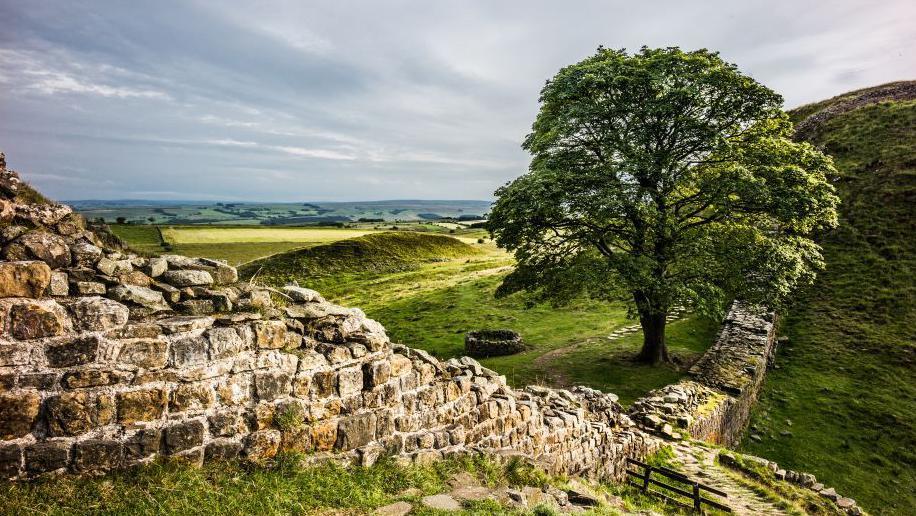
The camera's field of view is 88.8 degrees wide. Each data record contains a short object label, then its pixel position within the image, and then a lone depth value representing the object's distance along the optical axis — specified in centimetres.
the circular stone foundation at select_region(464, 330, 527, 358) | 2320
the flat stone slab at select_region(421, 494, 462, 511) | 625
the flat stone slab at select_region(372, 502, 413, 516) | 582
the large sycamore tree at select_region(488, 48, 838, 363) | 1641
